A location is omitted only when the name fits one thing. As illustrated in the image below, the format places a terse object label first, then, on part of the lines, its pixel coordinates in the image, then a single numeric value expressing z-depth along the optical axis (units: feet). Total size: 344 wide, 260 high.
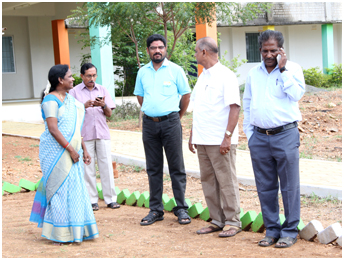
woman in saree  13.87
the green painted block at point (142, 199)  18.89
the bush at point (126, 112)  47.32
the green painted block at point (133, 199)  19.24
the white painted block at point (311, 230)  13.05
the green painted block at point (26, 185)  23.03
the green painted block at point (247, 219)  14.75
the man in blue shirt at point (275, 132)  12.55
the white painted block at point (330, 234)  12.47
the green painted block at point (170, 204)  17.84
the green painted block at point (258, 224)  14.51
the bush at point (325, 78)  65.51
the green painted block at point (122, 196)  19.60
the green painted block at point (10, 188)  22.77
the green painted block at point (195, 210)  16.74
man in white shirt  13.94
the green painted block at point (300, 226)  13.71
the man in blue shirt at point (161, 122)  16.19
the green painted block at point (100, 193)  20.91
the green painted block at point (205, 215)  16.28
